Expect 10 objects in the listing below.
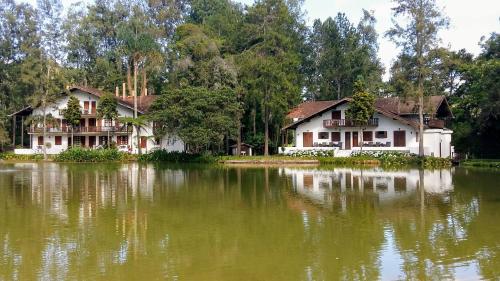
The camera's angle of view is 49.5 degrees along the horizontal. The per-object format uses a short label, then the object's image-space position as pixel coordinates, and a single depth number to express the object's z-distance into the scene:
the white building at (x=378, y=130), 47.88
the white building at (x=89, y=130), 57.03
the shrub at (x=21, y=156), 53.91
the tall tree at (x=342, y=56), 67.19
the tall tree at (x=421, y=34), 42.97
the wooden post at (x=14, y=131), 63.39
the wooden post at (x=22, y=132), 63.11
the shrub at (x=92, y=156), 50.81
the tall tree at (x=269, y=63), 49.81
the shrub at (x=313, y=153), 47.62
